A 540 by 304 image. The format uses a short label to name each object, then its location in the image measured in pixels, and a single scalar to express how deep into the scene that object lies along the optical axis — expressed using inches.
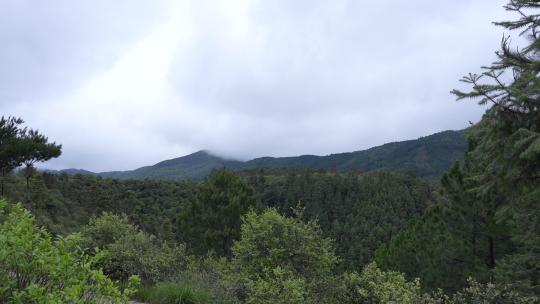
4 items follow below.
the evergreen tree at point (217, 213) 1152.8
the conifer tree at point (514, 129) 232.8
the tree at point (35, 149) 1052.5
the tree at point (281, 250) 402.6
